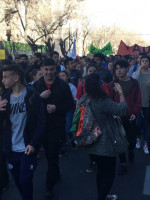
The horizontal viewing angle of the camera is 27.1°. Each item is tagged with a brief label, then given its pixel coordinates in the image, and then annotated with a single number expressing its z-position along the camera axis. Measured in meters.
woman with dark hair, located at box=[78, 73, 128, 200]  3.45
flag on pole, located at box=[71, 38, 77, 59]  16.51
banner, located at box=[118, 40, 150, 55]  15.33
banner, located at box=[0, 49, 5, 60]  12.66
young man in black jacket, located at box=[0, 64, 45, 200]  3.54
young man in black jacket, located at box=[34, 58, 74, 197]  4.34
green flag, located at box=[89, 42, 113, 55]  15.87
